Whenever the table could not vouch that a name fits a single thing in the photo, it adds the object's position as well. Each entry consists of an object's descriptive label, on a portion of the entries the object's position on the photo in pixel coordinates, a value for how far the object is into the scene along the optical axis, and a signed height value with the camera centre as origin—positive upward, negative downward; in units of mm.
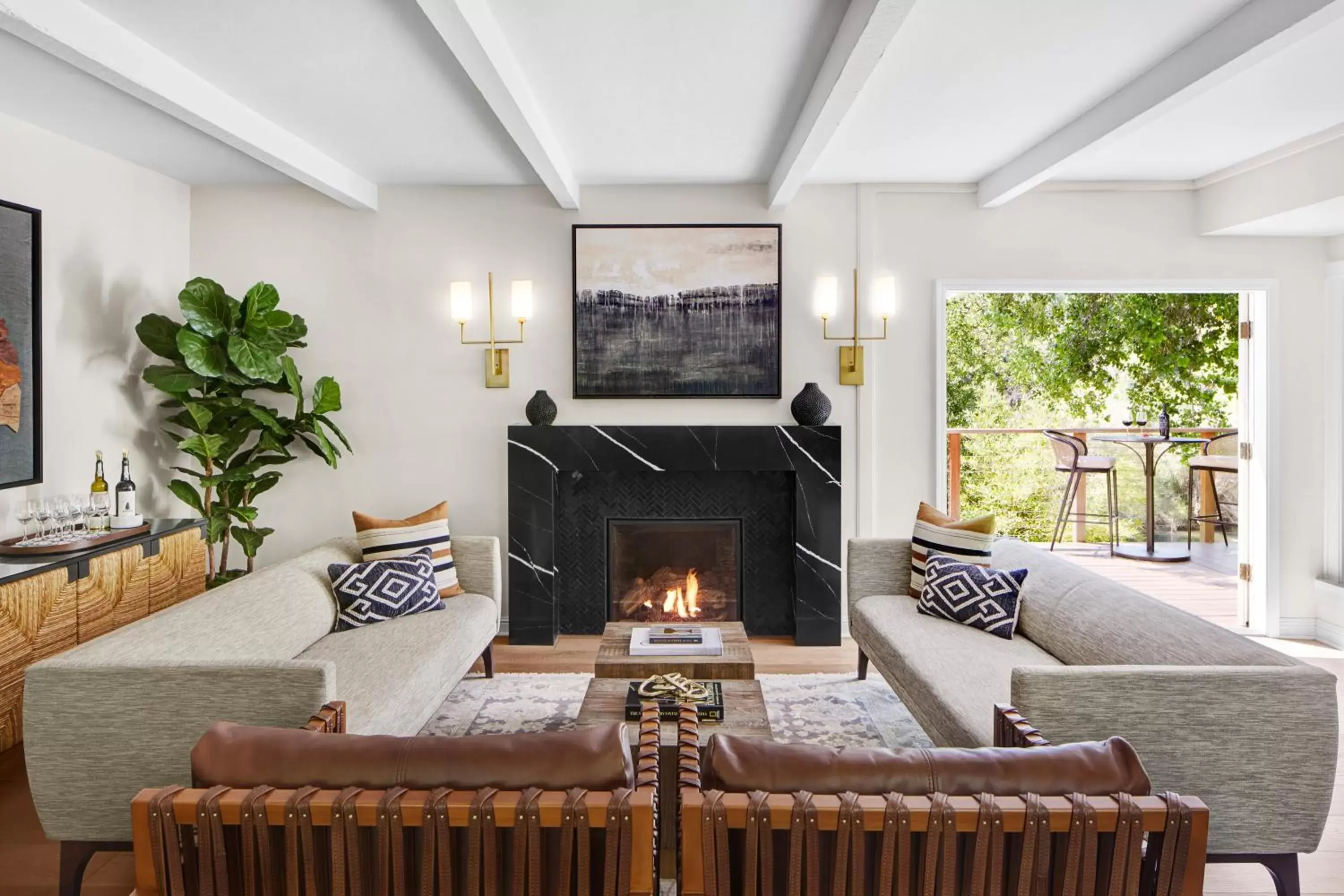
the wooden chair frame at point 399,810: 1224 -584
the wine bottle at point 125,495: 3445 -270
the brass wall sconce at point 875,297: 4055 +697
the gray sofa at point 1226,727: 1857 -693
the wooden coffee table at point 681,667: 2768 -818
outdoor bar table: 6043 -640
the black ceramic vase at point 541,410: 4156 +120
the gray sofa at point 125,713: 1915 -681
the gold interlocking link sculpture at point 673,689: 2510 -829
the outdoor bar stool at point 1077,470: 6148 -284
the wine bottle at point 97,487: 3373 -233
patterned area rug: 3068 -1150
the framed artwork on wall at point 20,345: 3102 +351
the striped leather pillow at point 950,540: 3352 -461
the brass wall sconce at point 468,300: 4039 +675
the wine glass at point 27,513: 3066 -309
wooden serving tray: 2900 -431
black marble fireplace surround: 4180 -229
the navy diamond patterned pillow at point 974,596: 3051 -642
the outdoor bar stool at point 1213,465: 5879 -242
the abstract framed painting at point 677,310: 4246 +657
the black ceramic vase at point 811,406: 4133 +137
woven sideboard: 2707 -633
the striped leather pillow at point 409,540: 3527 -481
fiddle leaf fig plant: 3691 +179
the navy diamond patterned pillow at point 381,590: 3207 -648
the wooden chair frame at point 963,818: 1203 -585
